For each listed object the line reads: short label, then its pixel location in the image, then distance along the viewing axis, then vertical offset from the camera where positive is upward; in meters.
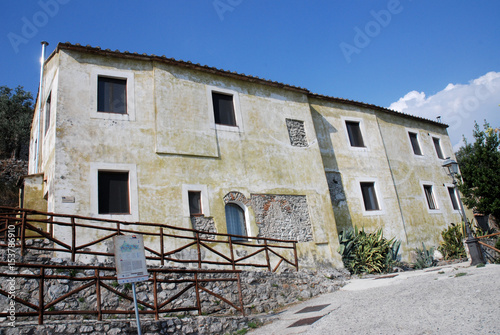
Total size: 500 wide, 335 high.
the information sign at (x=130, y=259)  5.66 +0.37
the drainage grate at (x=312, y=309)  8.55 -1.08
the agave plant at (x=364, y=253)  13.42 +0.00
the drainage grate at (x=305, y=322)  7.30 -1.15
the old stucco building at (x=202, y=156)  10.60 +3.73
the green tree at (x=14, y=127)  27.17 +11.91
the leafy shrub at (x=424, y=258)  15.41 -0.54
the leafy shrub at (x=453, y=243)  16.23 -0.08
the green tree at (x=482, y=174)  19.11 +3.15
